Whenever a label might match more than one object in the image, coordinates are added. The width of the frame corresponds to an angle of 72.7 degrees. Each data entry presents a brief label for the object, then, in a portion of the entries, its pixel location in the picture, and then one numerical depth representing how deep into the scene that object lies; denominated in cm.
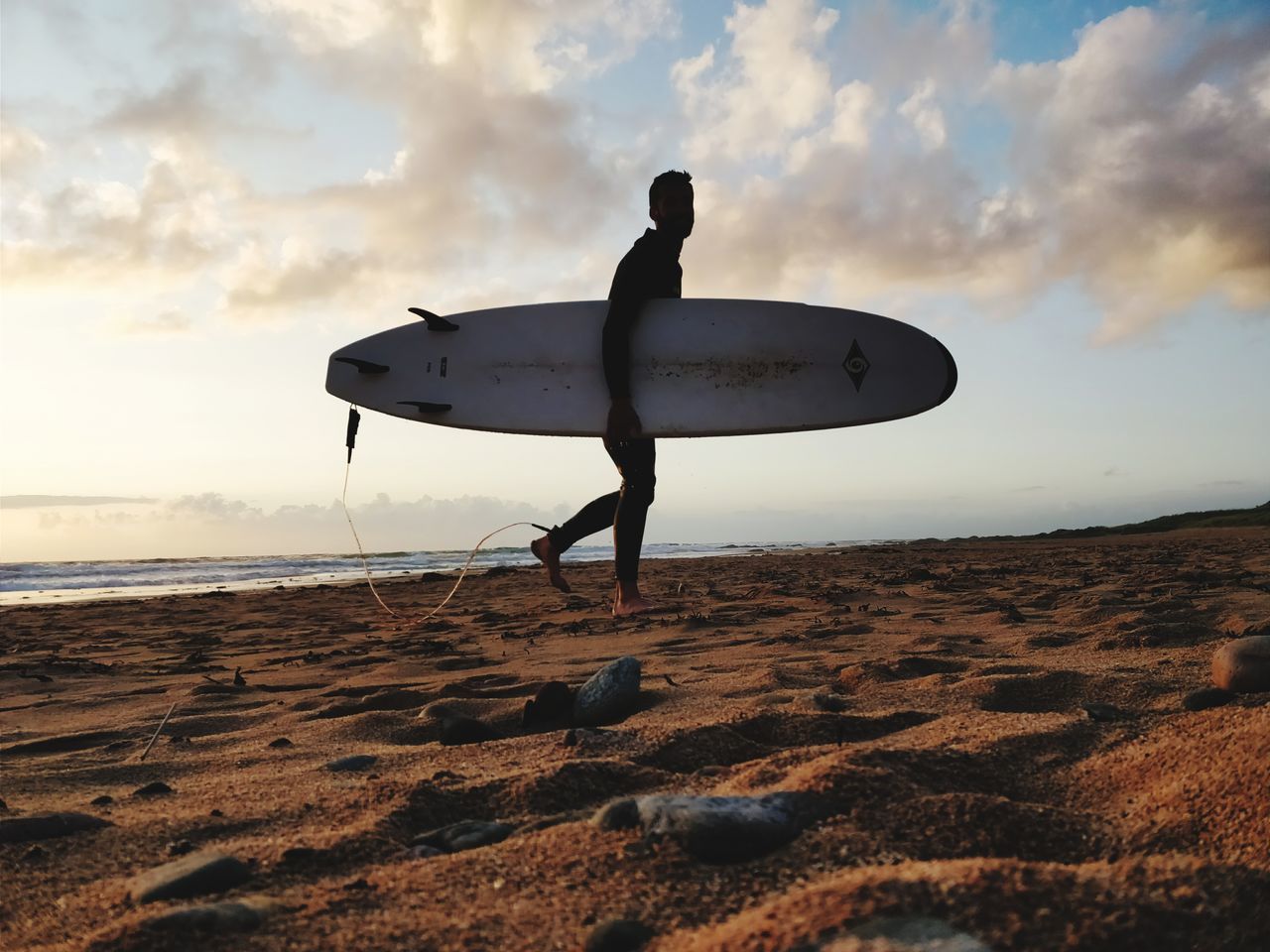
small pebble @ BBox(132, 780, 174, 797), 185
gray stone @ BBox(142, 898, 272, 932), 106
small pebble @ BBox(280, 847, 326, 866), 130
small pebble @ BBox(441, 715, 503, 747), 220
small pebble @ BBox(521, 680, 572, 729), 234
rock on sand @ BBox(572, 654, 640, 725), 236
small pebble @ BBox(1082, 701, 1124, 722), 192
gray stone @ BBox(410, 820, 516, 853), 134
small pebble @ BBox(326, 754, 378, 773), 193
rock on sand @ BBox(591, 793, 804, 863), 118
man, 480
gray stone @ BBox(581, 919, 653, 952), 96
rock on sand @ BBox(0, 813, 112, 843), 150
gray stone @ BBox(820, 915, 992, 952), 84
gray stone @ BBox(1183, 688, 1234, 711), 195
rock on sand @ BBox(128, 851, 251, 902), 118
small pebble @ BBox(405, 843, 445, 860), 130
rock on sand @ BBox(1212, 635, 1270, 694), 196
